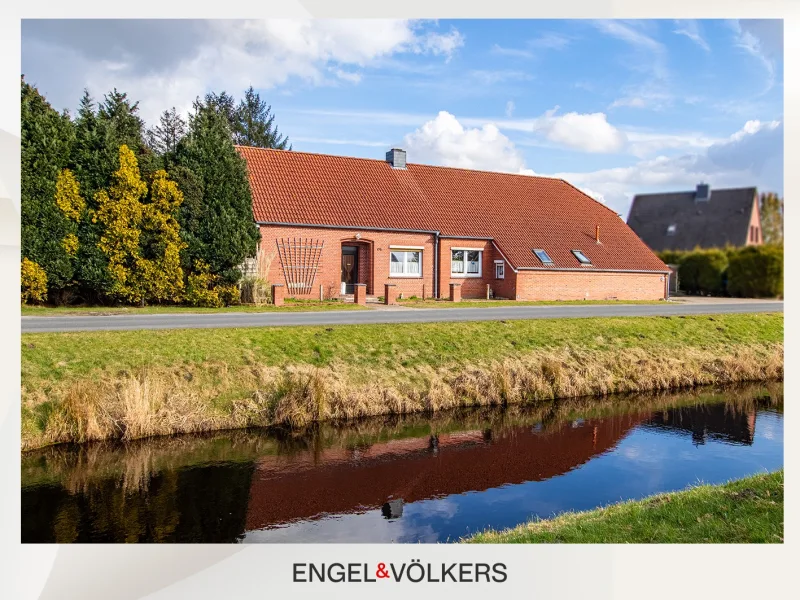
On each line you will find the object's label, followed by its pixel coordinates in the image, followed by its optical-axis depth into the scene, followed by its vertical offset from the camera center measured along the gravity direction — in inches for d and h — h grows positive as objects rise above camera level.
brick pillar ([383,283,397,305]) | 812.6 +6.6
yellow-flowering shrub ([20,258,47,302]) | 624.7 +15.0
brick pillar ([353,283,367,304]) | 811.4 +6.3
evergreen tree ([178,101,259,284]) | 717.9 +110.4
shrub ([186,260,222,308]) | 711.7 +8.9
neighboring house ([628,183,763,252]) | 1143.0 +166.3
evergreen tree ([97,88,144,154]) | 685.9 +197.9
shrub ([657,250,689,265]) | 1220.5 +85.0
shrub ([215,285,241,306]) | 725.3 +3.7
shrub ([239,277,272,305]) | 739.4 +8.5
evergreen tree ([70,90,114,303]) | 658.2 +127.6
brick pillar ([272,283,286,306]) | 746.8 +4.1
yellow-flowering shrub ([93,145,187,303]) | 669.3 +67.2
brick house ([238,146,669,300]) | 863.7 +96.0
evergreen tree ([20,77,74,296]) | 622.2 +107.8
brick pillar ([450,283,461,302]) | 890.1 +9.1
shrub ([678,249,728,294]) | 1139.3 +53.1
